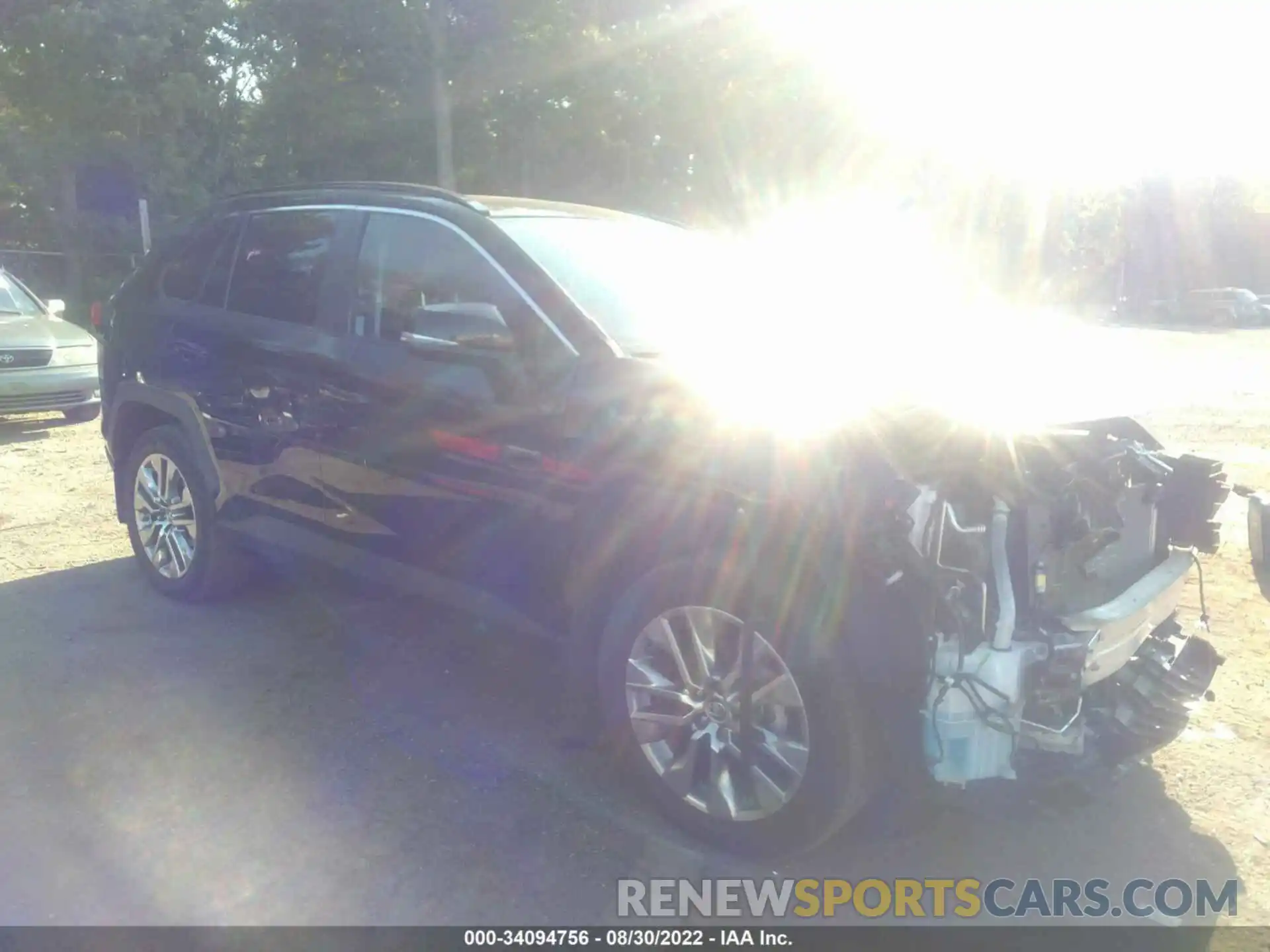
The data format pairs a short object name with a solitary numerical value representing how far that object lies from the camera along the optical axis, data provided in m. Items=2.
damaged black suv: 3.01
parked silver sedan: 10.02
